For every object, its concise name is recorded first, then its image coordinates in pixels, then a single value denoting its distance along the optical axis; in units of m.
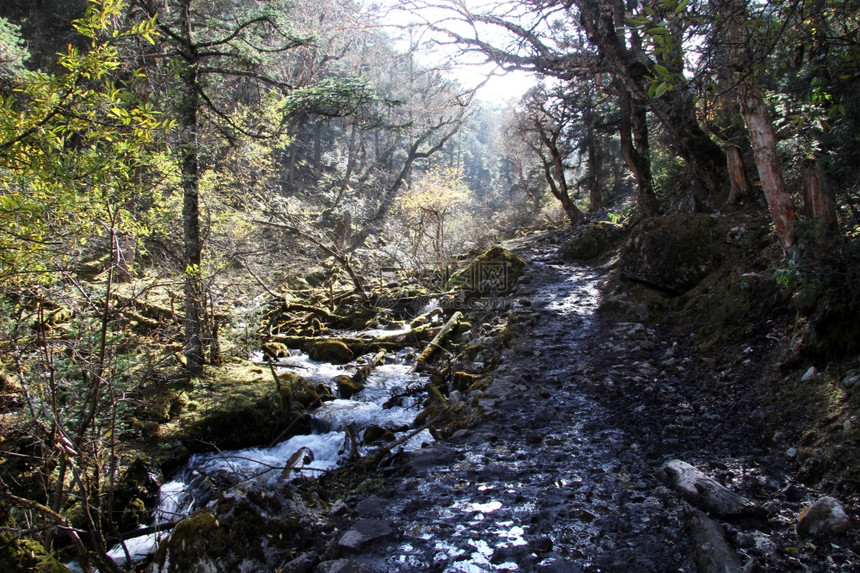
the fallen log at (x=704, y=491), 2.41
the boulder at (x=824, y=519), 2.09
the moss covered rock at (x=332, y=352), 8.97
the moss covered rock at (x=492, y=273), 11.41
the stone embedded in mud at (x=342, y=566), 2.39
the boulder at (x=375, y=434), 5.18
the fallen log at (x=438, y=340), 8.13
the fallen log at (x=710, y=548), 2.05
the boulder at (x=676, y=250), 6.27
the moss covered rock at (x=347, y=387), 7.20
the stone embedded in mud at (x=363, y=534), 2.63
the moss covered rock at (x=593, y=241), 13.12
